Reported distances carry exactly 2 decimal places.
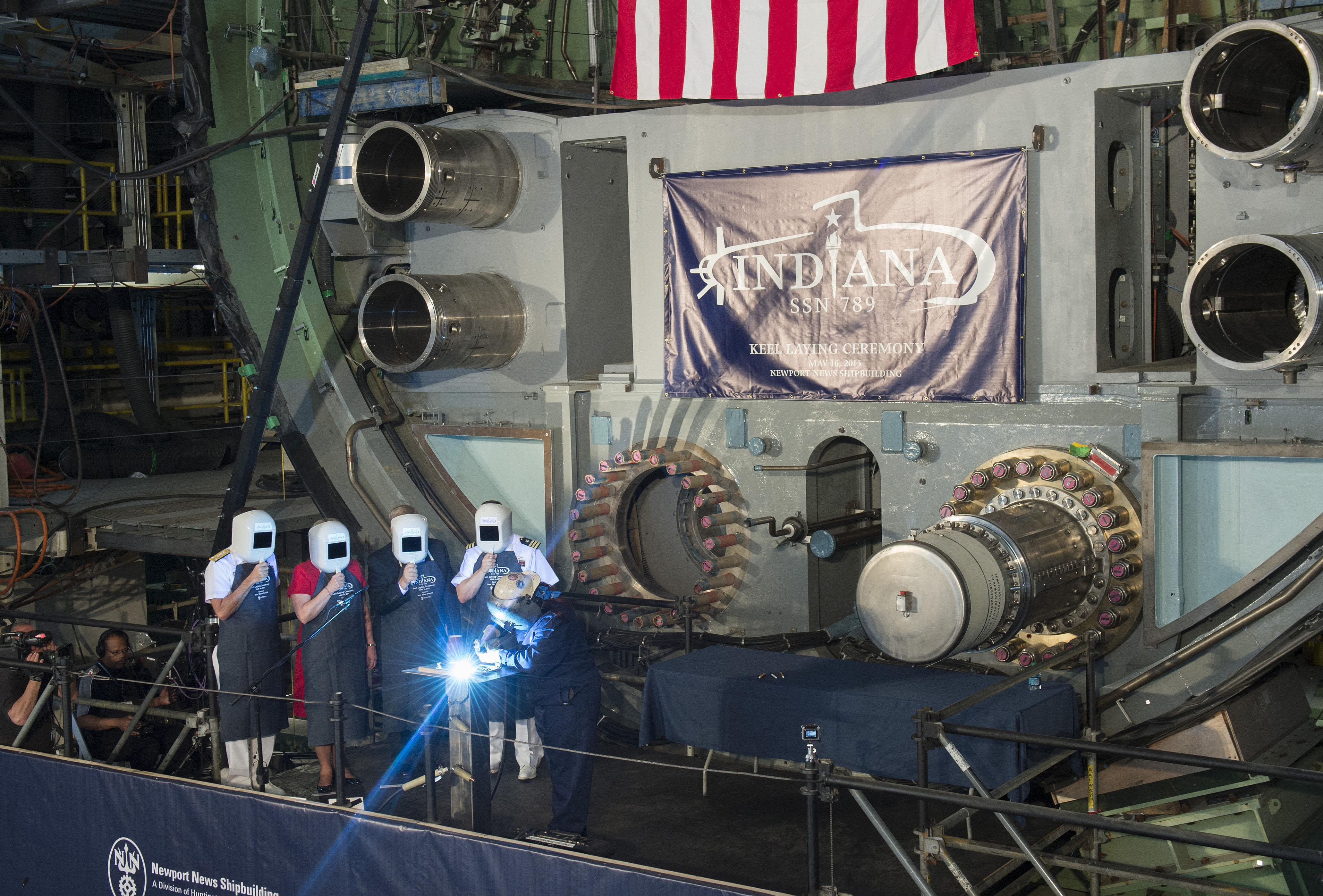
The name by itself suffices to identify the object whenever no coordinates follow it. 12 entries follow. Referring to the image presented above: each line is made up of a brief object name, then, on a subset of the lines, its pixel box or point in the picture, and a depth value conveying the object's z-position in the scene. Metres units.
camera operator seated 8.38
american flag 7.50
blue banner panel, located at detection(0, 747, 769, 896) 5.75
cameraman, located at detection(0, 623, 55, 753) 8.23
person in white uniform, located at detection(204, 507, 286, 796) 7.68
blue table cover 6.37
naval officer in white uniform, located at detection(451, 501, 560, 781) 7.61
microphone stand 7.41
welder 6.70
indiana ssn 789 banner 7.79
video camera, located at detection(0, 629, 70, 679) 8.65
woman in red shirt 7.70
